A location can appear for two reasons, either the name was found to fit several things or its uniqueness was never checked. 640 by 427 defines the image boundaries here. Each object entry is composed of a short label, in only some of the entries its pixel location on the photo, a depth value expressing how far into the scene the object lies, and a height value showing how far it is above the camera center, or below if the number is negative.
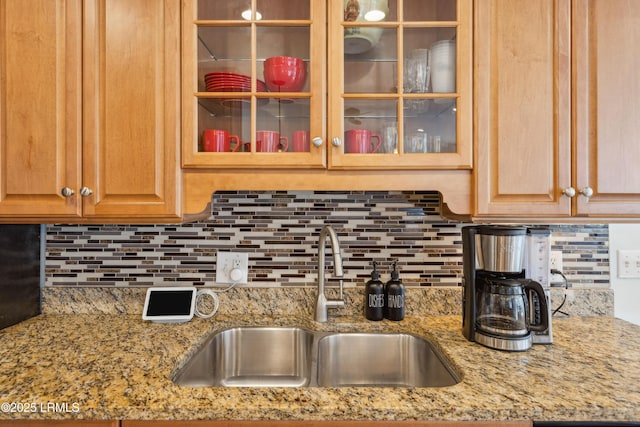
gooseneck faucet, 1.27 -0.29
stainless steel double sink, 1.25 -0.52
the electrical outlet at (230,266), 1.44 -0.21
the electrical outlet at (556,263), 1.43 -0.20
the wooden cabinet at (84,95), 1.13 +0.38
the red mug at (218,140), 1.17 +0.24
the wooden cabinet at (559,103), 1.12 +0.35
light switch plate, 1.43 -0.20
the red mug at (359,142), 1.16 +0.24
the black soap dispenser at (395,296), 1.34 -0.31
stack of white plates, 1.16 +0.49
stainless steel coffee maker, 1.07 -0.24
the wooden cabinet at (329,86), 1.14 +0.42
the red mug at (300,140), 1.16 +0.24
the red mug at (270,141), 1.17 +0.24
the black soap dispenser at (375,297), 1.34 -0.31
